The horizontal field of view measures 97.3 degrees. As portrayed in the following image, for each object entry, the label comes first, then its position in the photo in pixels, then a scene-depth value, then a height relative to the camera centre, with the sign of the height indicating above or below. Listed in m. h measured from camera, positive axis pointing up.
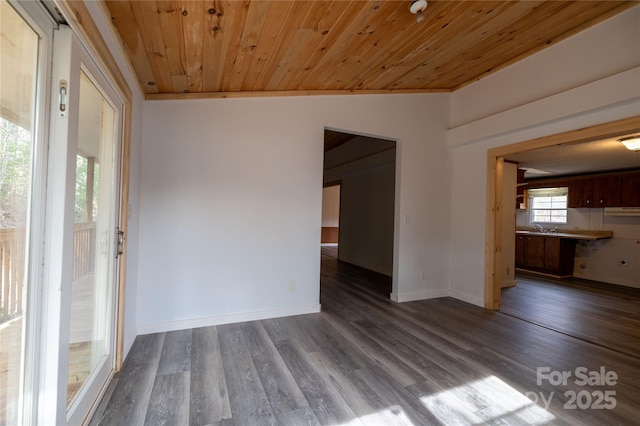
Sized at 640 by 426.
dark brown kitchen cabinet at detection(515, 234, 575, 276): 5.73 -0.70
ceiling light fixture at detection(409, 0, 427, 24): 1.91 +1.46
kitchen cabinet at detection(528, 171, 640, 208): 5.14 +0.65
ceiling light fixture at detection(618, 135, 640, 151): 3.31 +0.97
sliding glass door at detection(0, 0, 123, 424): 1.02 -0.02
